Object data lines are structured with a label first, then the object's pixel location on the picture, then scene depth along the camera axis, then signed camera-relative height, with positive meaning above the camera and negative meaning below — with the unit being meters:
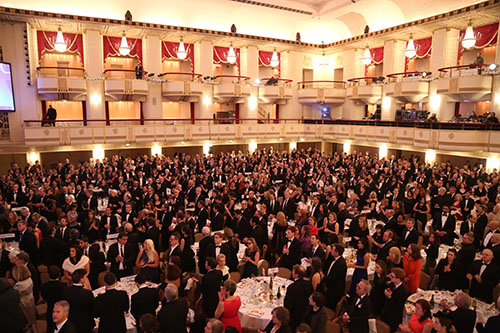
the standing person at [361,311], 4.76 -2.35
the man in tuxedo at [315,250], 6.45 -2.10
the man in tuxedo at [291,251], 6.83 -2.23
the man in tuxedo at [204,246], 6.79 -2.15
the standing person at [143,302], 4.91 -2.32
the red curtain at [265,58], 28.44 +5.96
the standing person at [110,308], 4.80 -2.35
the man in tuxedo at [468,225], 8.16 -2.10
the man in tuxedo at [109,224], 8.55 -2.18
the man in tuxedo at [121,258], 6.63 -2.32
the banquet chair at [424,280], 6.50 -2.64
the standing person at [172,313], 4.50 -2.27
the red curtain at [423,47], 22.92 +5.65
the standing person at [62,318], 4.18 -2.18
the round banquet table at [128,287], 5.25 -2.57
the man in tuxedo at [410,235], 7.30 -2.05
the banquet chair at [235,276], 6.33 -2.52
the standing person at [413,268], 5.95 -2.24
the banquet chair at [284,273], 6.53 -2.53
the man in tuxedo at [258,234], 7.64 -2.14
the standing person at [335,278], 5.87 -2.37
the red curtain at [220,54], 26.70 +5.86
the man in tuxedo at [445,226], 8.10 -2.11
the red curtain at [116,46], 23.23 +5.66
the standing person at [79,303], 4.81 -2.29
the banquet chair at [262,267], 6.84 -2.55
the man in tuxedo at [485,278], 5.80 -2.34
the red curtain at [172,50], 25.06 +5.82
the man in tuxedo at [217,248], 6.49 -2.08
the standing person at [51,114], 18.94 +0.94
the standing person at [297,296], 5.05 -2.29
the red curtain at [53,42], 21.39 +5.47
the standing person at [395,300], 5.12 -2.37
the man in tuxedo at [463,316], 4.57 -2.31
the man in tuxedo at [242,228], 8.23 -2.17
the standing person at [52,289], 5.33 -2.33
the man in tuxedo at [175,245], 6.46 -2.04
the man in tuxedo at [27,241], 7.14 -2.18
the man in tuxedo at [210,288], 5.44 -2.35
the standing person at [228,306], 4.69 -2.26
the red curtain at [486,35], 19.52 +5.49
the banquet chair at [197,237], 8.47 -2.45
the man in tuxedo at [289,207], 10.03 -2.07
